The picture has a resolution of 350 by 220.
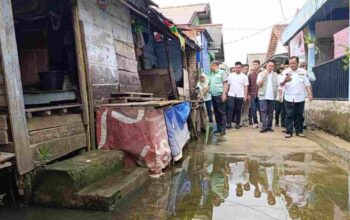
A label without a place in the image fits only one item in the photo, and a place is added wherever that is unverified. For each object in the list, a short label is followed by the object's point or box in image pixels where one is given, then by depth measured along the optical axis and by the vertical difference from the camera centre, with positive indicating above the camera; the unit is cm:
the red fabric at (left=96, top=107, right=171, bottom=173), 552 -84
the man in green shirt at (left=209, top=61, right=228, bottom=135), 972 -46
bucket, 654 +10
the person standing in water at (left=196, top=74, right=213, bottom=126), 1062 -51
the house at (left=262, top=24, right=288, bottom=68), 2252 +228
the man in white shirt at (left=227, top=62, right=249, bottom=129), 1052 -45
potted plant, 1313 +106
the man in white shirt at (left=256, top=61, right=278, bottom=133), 998 -58
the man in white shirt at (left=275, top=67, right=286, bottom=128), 1130 -137
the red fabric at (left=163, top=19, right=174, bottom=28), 985 +153
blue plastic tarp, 630 -93
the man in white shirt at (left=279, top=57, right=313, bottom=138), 887 -51
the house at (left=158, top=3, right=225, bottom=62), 2086 +369
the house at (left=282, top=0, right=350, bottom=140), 908 +37
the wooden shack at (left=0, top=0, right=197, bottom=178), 420 +26
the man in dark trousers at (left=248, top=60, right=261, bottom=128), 1159 -55
